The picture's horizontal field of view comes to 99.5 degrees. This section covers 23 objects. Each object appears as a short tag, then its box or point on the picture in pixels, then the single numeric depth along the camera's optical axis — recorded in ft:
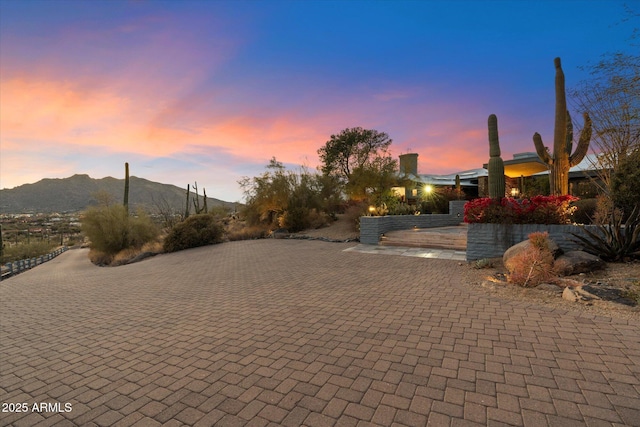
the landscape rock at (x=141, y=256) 44.68
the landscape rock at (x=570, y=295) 14.30
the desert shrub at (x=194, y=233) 48.67
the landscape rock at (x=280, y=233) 53.73
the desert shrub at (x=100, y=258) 51.00
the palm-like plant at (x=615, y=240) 19.33
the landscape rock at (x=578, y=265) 18.63
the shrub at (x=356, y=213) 48.37
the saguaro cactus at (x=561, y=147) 32.96
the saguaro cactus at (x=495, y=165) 31.48
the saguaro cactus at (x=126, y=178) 71.48
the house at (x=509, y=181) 52.44
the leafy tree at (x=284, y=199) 59.47
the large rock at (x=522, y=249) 20.82
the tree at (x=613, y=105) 19.80
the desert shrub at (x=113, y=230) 53.72
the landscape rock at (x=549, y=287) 16.11
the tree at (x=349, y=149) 86.43
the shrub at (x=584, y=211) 34.78
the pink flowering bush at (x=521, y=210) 23.88
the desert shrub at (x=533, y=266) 17.65
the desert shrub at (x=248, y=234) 55.83
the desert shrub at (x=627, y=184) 23.38
